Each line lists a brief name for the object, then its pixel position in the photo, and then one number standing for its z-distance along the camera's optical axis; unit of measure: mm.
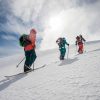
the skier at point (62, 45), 7703
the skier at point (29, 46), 5076
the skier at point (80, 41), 9139
